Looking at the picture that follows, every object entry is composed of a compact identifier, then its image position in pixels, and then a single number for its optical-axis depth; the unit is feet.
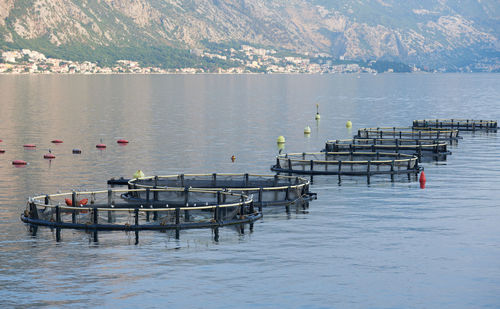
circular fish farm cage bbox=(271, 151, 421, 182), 305.94
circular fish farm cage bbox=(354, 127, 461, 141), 447.34
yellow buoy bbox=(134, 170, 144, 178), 283.38
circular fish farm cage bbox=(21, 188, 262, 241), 201.77
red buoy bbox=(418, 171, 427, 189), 286.05
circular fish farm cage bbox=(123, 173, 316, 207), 237.66
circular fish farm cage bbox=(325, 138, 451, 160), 370.32
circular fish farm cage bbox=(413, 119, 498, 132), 530.68
